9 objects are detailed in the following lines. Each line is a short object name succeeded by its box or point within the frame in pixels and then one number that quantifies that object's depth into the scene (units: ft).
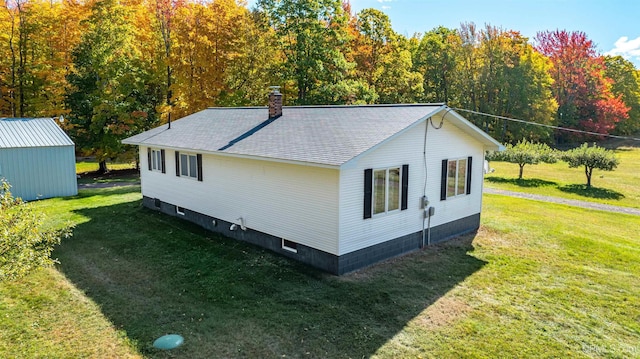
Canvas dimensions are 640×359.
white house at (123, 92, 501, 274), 32.01
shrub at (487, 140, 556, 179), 87.51
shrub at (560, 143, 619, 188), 77.97
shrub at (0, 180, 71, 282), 20.34
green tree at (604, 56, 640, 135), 176.24
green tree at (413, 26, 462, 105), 134.21
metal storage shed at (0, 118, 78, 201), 58.39
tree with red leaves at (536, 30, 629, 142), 157.28
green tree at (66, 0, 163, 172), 86.69
